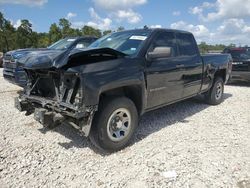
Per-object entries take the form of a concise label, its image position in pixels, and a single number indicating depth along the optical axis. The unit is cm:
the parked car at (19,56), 544
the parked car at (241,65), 756
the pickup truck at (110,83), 266
